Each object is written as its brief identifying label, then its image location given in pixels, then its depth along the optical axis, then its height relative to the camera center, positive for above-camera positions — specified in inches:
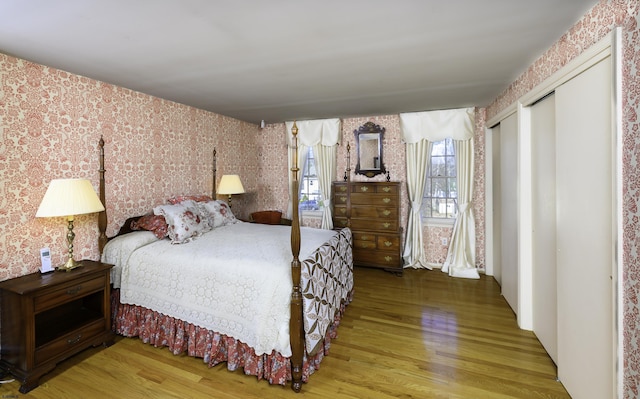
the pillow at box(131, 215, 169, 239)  112.5 -11.1
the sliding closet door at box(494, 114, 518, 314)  114.5 -5.4
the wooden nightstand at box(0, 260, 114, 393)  77.6 -39.0
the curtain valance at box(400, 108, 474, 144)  160.1 +41.9
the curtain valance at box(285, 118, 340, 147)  187.2 +43.9
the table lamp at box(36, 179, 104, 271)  86.1 -1.0
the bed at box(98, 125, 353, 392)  77.8 -29.8
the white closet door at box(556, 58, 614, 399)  58.9 -8.7
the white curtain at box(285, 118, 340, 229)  188.2 +34.7
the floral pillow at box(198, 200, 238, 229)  135.8 -7.7
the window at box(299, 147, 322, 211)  204.5 +6.5
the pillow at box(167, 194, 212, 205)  132.8 -0.3
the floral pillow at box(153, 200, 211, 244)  110.0 -9.7
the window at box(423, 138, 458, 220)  173.0 +7.7
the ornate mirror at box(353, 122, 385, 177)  180.2 +30.7
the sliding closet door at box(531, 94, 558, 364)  87.1 -9.0
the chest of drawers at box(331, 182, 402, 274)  163.2 -14.0
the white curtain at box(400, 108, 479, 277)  161.2 +20.0
